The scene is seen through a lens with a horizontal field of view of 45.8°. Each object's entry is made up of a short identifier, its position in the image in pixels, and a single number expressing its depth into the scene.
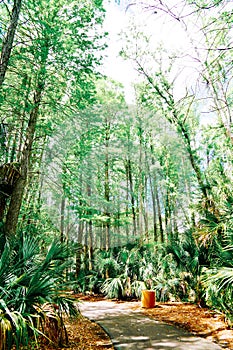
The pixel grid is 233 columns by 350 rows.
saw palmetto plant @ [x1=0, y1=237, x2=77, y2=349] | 2.49
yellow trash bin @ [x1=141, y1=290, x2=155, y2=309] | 8.20
